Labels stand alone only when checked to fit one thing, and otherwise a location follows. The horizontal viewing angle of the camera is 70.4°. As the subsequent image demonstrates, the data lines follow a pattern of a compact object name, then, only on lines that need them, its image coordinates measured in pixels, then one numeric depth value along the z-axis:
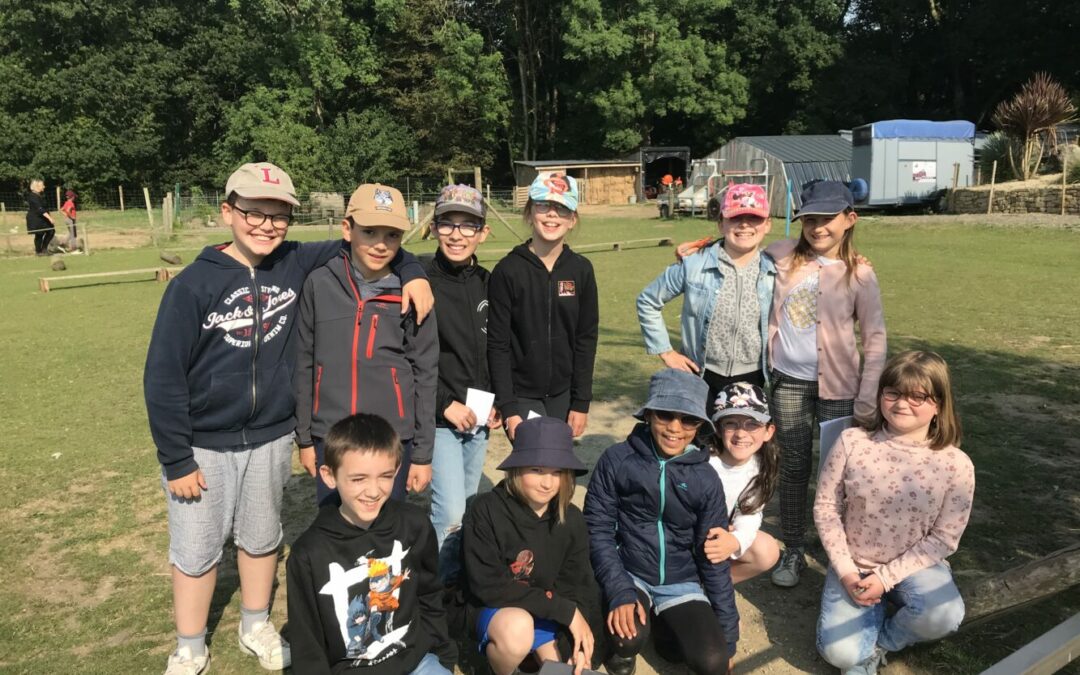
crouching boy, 2.69
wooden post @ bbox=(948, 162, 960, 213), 25.85
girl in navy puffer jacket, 3.28
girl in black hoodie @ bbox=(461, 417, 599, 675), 3.05
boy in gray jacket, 3.18
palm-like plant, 23.66
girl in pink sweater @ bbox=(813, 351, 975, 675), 3.14
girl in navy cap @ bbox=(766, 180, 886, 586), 3.80
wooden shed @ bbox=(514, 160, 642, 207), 41.69
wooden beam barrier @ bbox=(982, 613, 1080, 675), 1.69
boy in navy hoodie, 2.91
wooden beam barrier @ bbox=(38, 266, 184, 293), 14.80
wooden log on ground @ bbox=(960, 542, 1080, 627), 2.79
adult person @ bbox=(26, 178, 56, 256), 20.77
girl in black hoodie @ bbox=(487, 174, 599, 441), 3.65
